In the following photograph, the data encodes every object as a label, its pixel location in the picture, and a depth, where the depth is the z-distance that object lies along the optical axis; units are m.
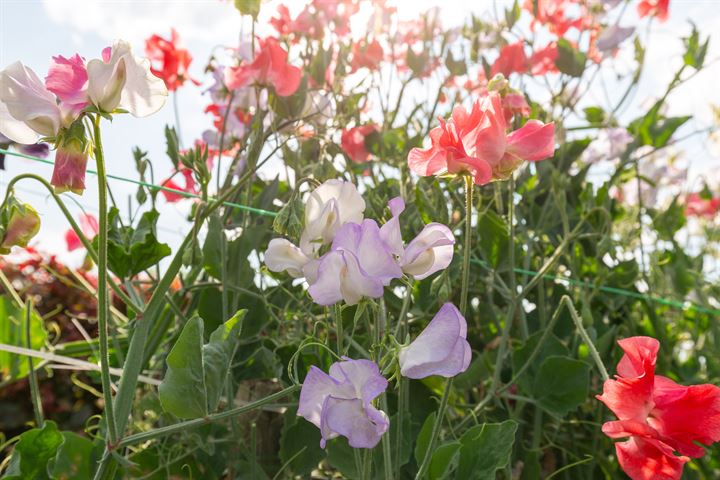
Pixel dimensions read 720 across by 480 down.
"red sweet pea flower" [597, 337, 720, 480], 0.58
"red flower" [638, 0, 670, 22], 1.45
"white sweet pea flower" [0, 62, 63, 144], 0.55
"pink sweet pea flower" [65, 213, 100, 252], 1.12
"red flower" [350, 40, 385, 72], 1.31
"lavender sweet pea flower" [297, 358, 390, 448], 0.48
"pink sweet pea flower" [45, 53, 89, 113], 0.55
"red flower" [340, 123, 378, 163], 1.21
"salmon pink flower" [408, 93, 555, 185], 0.62
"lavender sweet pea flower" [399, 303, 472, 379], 0.49
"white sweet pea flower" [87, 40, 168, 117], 0.55
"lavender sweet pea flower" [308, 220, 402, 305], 0.51
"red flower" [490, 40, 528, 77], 1.25
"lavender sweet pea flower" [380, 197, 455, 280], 0.55
